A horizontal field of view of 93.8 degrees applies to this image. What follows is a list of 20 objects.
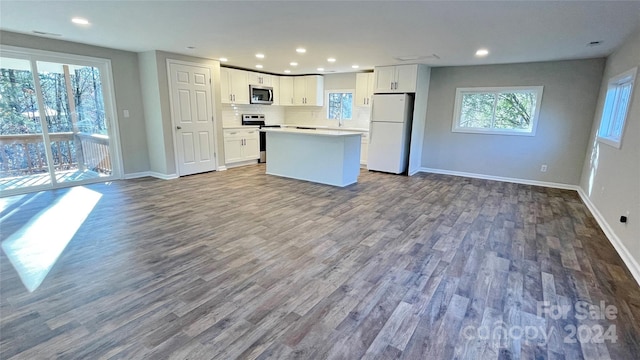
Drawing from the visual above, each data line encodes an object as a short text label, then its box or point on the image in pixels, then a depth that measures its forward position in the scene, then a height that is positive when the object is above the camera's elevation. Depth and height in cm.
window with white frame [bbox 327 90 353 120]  757 +34
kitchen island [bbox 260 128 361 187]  528 -71
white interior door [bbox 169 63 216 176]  563 -5
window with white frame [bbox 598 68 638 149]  357 +21
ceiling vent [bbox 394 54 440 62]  510 +106
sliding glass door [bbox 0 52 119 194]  438 -21
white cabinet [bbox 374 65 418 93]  595 +81
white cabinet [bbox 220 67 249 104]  667 +65
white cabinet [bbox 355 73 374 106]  680 +68
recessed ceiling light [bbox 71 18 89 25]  340 +103
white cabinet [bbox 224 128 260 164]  677 -68
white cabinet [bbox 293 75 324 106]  769 +68
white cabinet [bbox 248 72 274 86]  724 +90
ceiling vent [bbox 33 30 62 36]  407 +105
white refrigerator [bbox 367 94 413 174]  621 -27
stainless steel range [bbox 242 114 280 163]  748 -19
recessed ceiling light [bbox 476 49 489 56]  453 +105
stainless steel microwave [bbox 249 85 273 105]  728 +52
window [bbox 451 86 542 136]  565 +21
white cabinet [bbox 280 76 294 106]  804 +69
